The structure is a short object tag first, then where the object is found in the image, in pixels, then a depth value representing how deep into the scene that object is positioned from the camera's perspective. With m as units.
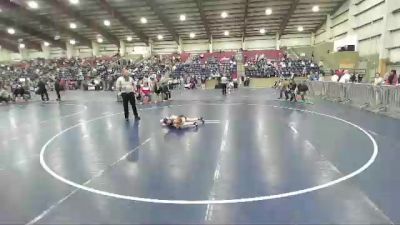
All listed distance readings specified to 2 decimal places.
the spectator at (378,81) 14.82
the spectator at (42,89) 23.70
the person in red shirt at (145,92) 19.71
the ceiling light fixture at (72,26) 41.28
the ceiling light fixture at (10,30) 43.42
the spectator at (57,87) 23.53
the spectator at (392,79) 15.78
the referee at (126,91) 12.96
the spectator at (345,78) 18.50
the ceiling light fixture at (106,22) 39.82
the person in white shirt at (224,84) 26.49
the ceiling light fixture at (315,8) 35.47
